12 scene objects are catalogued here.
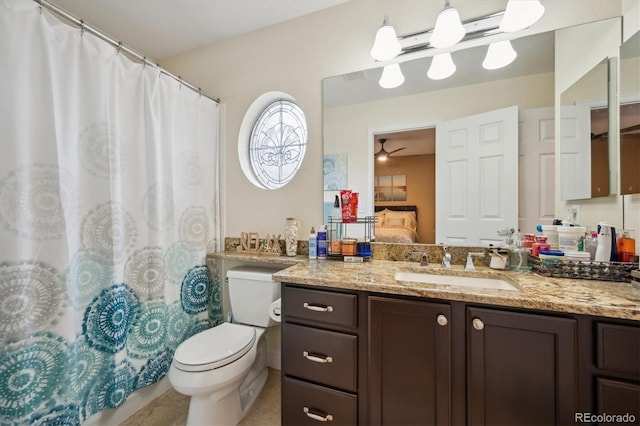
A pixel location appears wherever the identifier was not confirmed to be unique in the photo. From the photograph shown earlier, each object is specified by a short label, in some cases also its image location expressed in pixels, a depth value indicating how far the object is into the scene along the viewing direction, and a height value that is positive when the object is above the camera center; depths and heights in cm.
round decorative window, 200 +55
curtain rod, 114 +91
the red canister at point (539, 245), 125 -17
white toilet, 126 -75
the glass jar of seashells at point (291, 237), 180 -17
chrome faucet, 141 -27
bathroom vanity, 84 -52
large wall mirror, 132 +57
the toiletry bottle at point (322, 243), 166 -20
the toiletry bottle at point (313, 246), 167 -22
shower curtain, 104 -4
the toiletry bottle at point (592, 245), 117 -16
